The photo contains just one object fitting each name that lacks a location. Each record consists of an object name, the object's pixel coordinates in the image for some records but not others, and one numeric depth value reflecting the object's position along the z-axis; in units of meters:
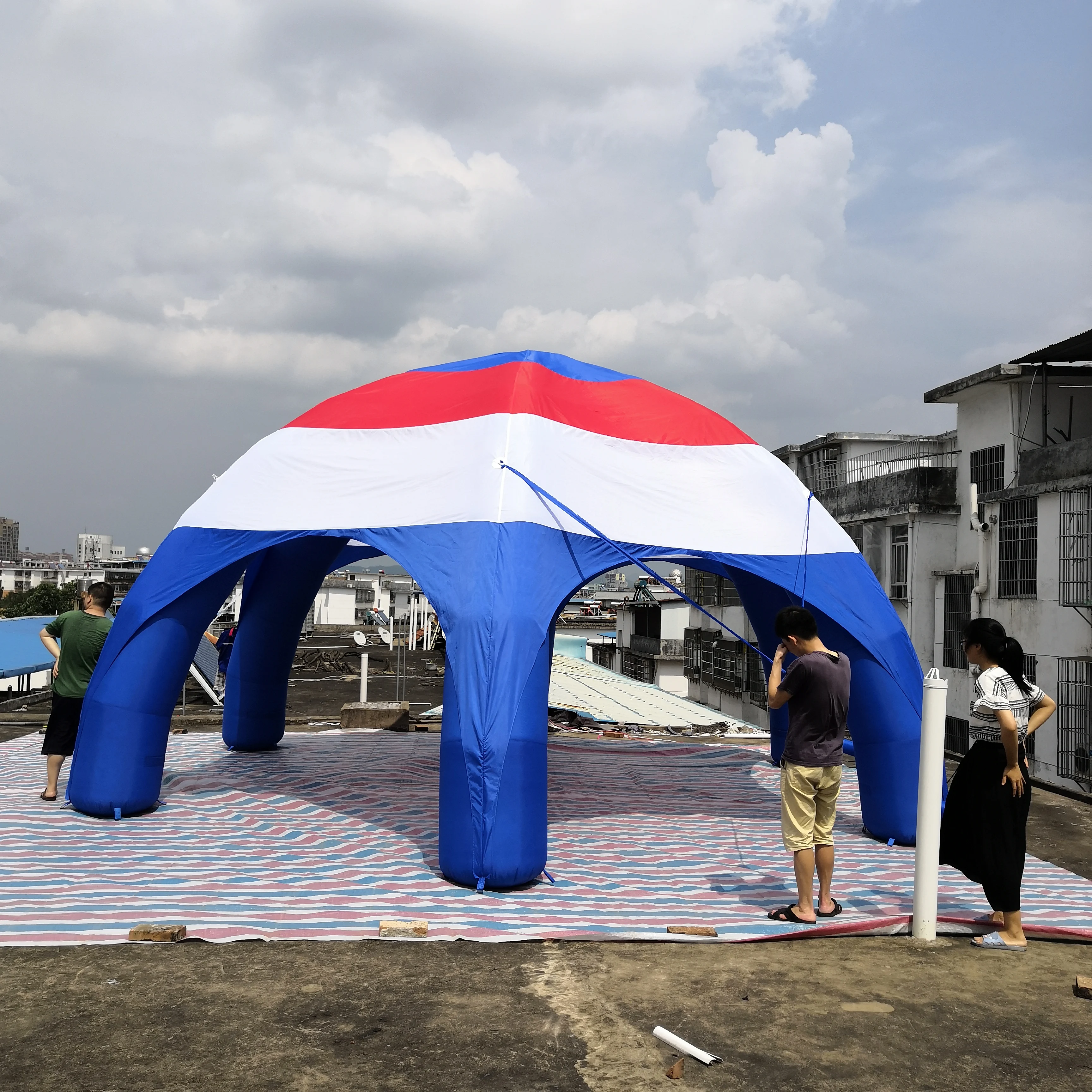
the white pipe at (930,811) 5.49
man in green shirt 8.41
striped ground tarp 5.61
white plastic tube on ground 3.91
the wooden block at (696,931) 5.47
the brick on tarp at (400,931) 5.34
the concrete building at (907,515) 26.55
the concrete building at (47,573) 108.81
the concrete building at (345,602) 75.69
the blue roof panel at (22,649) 18.53
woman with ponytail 5.37
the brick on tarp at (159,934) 5.21
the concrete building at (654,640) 52.53
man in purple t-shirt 5.72
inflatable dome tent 6.46
